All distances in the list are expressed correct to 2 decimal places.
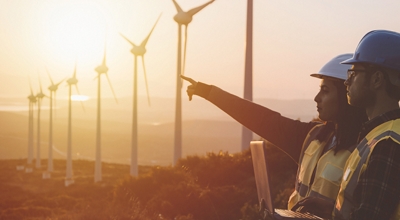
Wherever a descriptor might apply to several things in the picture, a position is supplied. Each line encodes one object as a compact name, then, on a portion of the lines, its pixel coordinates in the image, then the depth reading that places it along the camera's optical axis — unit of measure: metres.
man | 3.42
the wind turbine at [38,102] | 84.31
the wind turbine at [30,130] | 89.50
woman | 4.93
